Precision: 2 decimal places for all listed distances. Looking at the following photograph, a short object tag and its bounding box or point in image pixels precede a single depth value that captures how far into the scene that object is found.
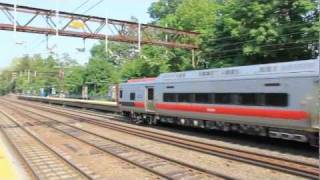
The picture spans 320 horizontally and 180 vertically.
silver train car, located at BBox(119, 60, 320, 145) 17.61
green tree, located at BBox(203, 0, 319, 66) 37.59
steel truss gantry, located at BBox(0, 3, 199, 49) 39.38
